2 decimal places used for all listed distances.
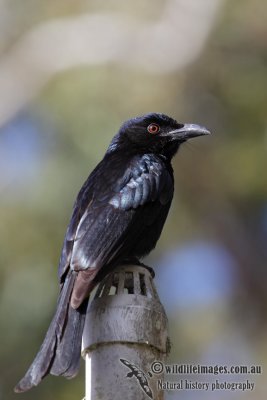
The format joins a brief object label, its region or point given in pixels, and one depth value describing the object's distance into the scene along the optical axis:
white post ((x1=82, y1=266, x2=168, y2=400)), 6.48
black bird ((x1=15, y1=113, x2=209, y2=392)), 7.59
